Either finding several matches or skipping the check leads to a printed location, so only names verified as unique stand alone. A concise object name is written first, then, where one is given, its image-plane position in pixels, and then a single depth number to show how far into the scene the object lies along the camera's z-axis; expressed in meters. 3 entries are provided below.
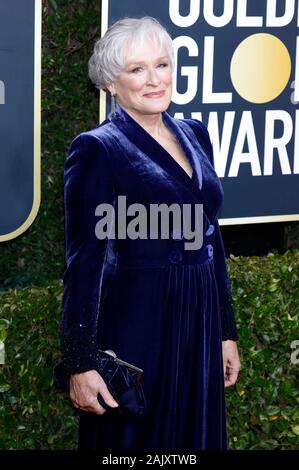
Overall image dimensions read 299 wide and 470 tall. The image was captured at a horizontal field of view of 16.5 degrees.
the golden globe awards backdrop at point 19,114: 4.42
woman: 3.55
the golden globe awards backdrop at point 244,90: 4.83
